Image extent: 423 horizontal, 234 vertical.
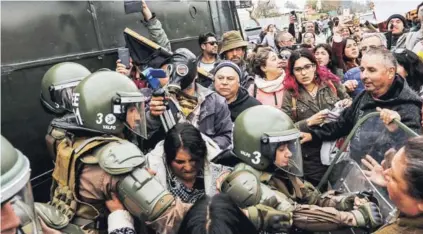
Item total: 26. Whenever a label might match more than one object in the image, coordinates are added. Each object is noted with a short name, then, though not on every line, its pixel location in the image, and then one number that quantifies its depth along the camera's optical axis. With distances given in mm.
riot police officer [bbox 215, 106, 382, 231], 2346
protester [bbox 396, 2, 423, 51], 5496
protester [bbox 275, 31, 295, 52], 8180
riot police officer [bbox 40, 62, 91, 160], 3287
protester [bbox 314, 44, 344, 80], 5598
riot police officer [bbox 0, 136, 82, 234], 1345
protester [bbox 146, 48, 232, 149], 3473
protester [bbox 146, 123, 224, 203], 2668
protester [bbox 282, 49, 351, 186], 3947
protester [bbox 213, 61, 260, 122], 4133
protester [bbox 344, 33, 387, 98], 4746
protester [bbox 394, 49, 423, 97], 4086
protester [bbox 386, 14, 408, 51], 7953
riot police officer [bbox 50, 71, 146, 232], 2217
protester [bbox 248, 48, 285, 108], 4555
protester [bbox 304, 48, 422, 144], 3025
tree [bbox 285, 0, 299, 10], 39006
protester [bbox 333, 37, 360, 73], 5660
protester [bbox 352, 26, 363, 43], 7734
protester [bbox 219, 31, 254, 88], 6062
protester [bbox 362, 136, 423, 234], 1782
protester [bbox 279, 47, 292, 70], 6232
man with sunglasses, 5744
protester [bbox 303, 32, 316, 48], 9094
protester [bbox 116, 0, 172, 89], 4730
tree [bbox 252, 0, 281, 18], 41578
